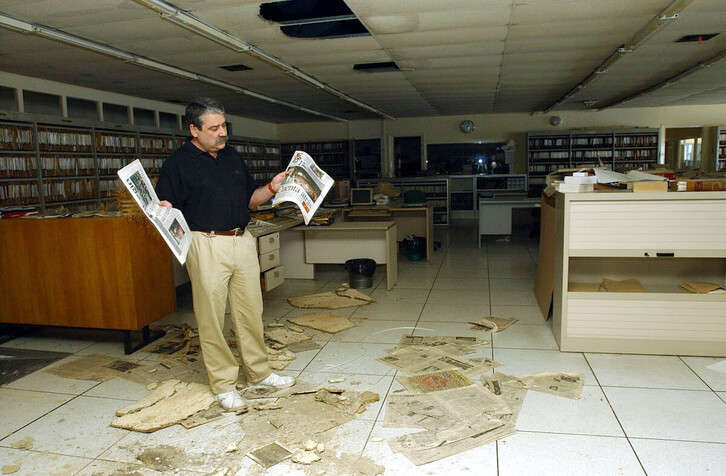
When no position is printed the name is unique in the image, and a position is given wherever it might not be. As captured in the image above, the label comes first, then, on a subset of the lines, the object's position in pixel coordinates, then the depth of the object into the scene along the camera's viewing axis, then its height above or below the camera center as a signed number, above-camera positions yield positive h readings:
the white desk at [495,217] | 8.34 -0.79
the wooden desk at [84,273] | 3.55 -0.66
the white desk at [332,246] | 5.58 -0.82
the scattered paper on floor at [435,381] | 2.89 -1.22
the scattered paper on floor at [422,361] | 3.18 -1.22
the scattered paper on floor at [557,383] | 2.79 -1.23
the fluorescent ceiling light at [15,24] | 4.20 +1.34
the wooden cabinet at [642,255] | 3.18 -0.58
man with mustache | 2.62 -0.29
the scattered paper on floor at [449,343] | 3.49 -1.22
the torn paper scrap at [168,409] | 2.57 -1.22
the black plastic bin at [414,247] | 6.95 -1.03
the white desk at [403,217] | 6.98 -0.65
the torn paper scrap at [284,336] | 3.76 -1.21
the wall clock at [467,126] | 12.65 +1.08
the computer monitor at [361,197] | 7.17 -0.33
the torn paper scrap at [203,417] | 2.56 -1.23
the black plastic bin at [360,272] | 5.41 -1.05
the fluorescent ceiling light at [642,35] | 4.29 +1.28
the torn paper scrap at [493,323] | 3.93 -1.22
